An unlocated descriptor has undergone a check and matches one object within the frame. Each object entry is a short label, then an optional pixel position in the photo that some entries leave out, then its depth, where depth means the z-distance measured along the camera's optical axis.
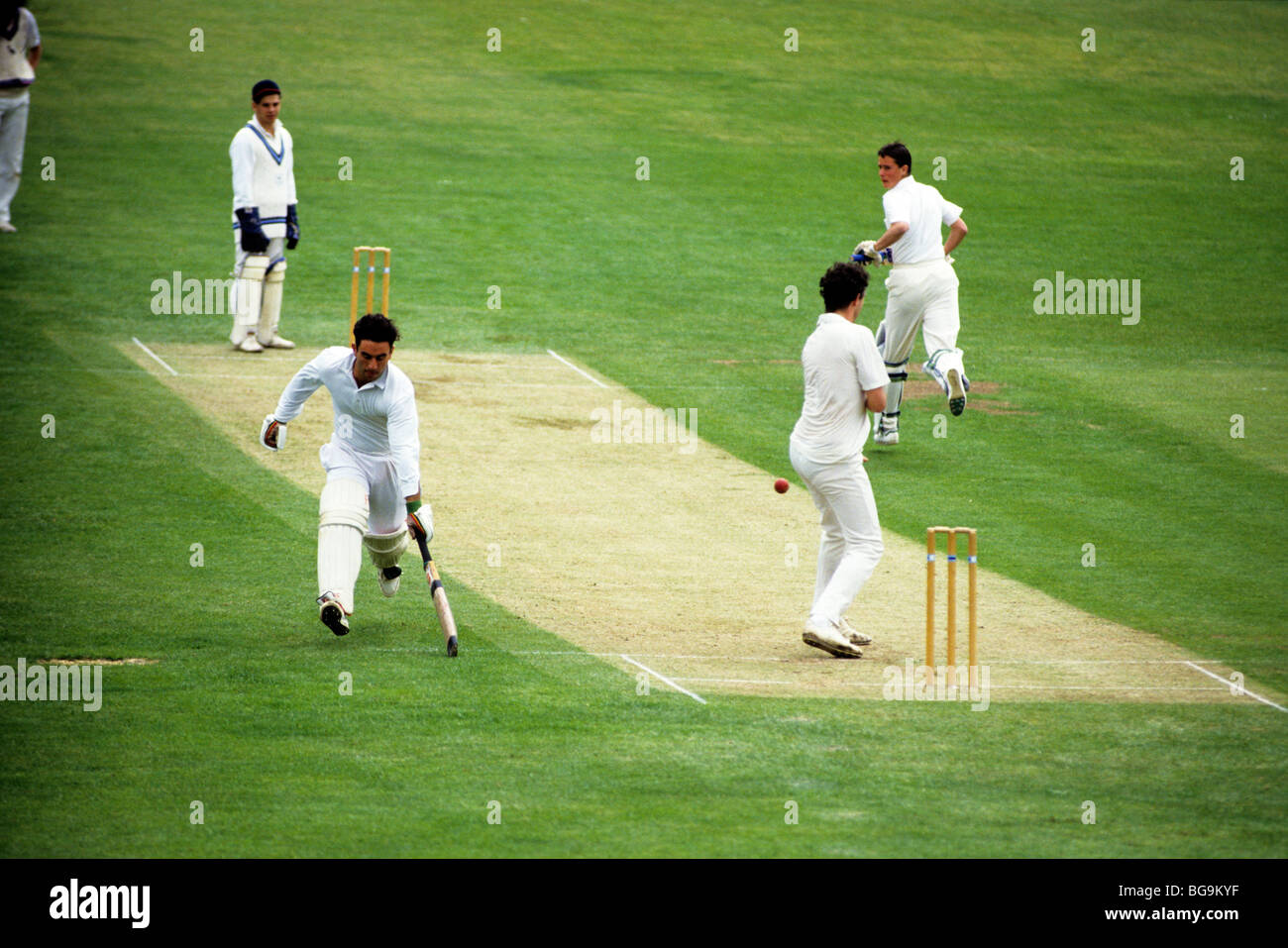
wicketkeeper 18.16
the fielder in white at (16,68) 20.59
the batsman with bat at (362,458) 10.24
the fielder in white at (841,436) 10.28
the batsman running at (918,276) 14.99
